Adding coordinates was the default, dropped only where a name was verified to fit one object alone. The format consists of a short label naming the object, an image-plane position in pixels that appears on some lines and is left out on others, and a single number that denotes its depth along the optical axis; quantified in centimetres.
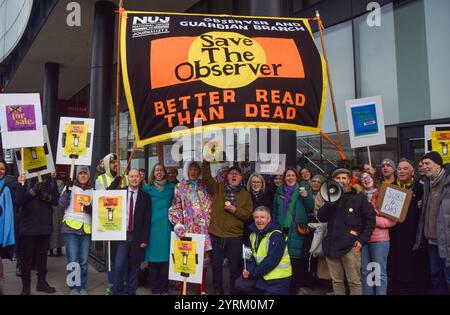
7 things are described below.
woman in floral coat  493
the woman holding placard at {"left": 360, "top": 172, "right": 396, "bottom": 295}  438
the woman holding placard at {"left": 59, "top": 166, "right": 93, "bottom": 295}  517
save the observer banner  426
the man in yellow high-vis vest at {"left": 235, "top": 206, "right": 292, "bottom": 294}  407
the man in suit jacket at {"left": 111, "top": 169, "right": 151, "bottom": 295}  489
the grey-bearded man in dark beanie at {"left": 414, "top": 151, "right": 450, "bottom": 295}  419
